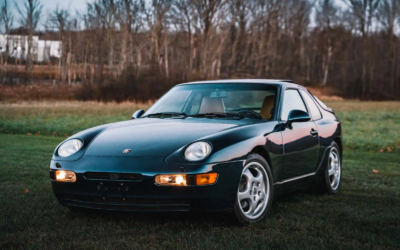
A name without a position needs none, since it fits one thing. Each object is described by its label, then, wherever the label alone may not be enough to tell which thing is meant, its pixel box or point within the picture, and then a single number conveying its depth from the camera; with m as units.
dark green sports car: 4.40
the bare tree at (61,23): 58.62
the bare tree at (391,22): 61.03
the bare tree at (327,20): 68.56
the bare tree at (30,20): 50.41
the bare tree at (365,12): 61.19
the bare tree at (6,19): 54.06
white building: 56.84
